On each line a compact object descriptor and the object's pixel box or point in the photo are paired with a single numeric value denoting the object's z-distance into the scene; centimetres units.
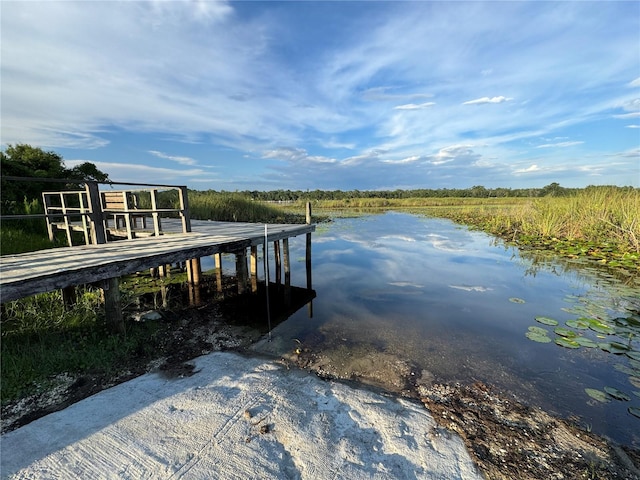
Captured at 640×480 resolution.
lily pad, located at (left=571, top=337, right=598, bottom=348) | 427
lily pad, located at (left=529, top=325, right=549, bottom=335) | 477
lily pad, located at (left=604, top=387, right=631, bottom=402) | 319
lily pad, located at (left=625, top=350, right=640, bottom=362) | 394
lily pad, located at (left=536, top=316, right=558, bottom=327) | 510
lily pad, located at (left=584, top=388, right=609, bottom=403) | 318
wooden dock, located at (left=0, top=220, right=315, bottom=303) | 303
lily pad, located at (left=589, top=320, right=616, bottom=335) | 462
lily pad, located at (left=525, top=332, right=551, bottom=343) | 451
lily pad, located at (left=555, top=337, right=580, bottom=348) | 428
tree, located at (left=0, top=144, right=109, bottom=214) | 848
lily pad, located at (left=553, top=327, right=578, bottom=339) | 457
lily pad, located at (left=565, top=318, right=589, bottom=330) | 487
